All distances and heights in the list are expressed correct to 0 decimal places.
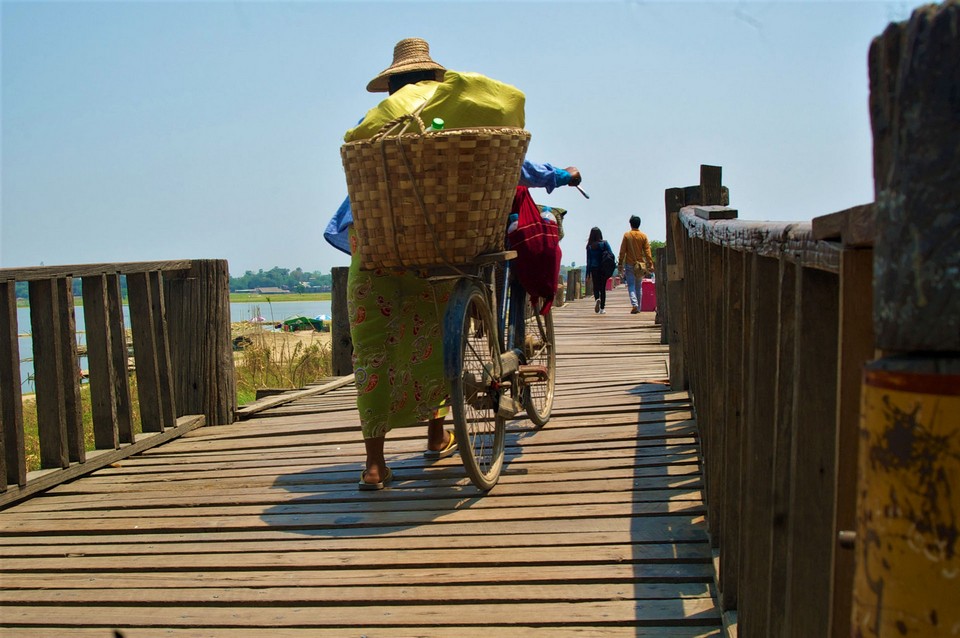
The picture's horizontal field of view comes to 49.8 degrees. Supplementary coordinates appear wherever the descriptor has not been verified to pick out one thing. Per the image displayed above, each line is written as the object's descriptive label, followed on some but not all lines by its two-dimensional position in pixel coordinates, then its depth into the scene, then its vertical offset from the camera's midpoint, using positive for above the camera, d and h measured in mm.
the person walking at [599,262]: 17156 -39
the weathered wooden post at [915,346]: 823 -79
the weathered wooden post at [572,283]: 25656 -553
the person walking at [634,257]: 17047 +39
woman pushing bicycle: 4449 -304
